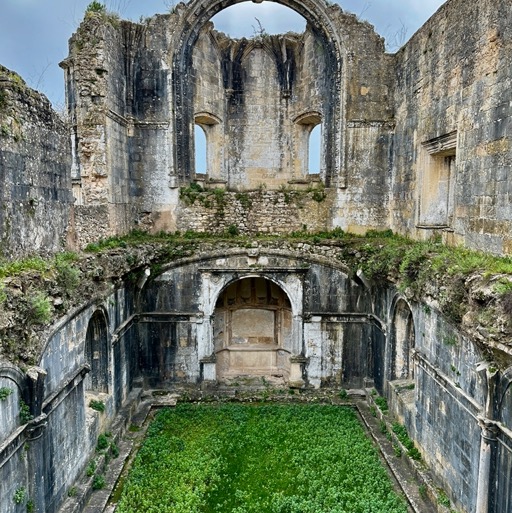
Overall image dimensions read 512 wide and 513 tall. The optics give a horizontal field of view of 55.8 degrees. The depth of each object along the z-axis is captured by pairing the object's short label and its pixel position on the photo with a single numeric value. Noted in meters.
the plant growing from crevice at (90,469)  8.15
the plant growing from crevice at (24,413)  5.94
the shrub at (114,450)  9.09
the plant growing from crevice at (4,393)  5.43
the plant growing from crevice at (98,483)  8.07
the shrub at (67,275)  7.34
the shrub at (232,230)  14.36
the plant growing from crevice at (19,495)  5.74
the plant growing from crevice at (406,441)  8.76
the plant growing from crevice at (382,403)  10.94
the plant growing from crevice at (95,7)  12.58
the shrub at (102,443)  8.98
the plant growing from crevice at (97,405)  9.23
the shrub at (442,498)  7.27
